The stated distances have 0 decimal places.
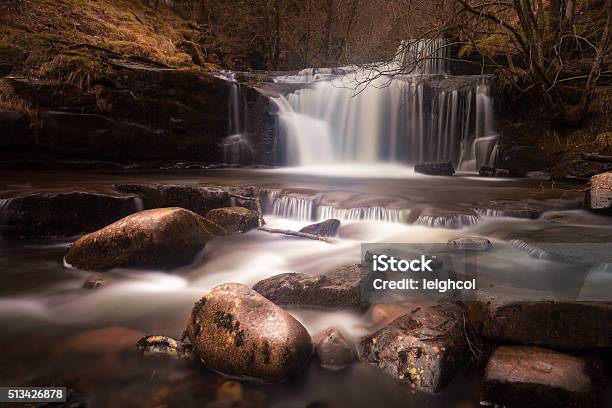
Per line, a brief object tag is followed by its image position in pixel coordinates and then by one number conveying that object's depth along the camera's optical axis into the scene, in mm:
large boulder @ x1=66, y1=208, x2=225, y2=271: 4145
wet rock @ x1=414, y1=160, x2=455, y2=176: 9992
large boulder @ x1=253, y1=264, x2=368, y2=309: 3217
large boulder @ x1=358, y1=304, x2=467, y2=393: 2354
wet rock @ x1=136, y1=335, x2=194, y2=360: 2668
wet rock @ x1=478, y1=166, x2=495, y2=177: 9969
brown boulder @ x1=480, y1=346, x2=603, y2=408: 2027
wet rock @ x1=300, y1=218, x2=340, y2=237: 5430
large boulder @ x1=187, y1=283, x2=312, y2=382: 2424
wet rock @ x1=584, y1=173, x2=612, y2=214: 5453
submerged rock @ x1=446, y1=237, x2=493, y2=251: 4230
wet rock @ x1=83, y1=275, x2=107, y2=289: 3845
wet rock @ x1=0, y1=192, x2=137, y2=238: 5160
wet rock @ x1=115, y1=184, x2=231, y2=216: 6246
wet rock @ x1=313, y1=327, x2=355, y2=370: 2598
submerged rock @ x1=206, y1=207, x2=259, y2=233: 5685
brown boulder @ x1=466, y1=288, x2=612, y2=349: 2293
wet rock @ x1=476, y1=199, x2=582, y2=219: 5668
